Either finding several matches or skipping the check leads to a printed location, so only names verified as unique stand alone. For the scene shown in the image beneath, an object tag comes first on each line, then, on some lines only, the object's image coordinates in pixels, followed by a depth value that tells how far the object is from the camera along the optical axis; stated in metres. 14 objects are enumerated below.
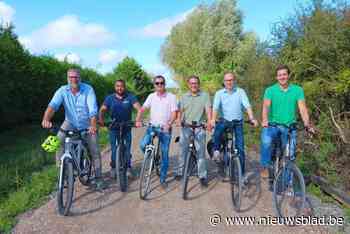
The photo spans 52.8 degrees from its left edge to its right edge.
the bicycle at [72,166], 5.19
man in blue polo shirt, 6.94
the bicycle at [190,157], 5.96
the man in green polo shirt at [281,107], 5.66
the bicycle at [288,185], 4.97
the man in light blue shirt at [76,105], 5.83
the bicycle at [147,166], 5.98
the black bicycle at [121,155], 6.36
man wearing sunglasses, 6.48
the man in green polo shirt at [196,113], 6.58
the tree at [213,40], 32.47
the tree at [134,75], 51.40
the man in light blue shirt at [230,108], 6.48
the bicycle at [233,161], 5.49
